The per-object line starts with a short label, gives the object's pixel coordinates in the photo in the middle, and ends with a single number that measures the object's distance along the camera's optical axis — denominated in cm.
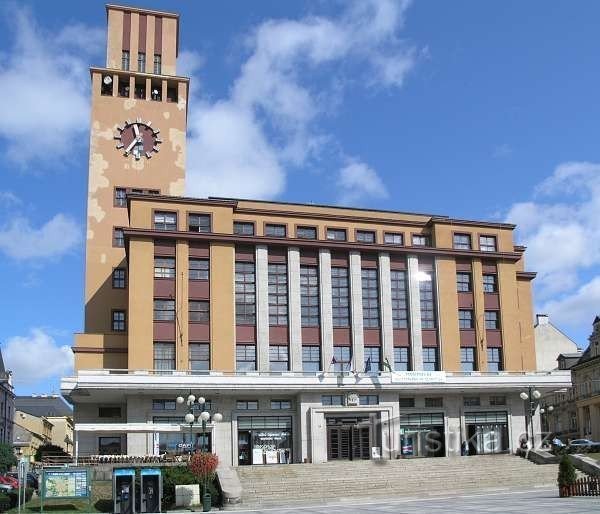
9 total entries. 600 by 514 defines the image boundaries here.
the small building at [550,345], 9781
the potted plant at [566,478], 3584
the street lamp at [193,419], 4034
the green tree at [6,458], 7600
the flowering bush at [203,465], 3959
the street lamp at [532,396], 4761
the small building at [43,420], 12888
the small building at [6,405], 11431
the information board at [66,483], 3703
